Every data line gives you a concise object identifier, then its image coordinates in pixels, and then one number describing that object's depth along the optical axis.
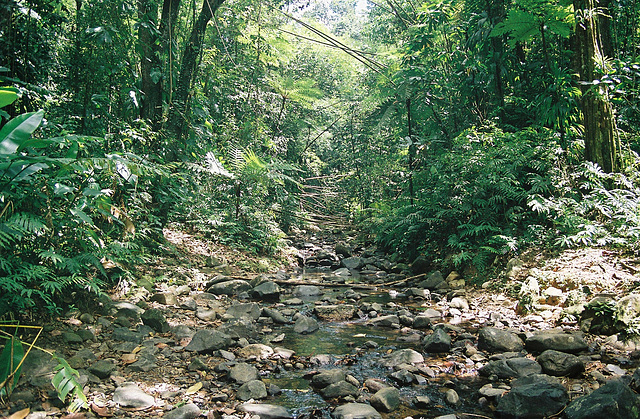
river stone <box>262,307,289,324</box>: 4.58
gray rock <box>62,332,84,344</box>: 2.82
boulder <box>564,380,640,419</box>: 2.04
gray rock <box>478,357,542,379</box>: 2.96
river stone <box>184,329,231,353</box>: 3.39
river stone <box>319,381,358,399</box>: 2.80
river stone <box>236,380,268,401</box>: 2.68
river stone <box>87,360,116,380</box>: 2.60
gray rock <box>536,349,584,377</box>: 2.84
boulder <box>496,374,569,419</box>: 2.40
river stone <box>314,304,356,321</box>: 4.88
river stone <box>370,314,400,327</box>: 4.52
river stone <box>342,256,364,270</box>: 8.62
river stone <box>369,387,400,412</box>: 2.63
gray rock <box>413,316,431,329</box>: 4.40
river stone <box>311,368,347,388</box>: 2.95
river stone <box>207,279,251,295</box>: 5.39
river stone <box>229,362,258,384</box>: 2.91
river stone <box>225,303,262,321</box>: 4.53
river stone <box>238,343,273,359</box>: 3.45
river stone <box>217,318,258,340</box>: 3.85
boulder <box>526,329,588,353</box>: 3.17
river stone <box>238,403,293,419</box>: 2.45
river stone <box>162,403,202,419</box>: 2.29
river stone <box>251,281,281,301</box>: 5.52
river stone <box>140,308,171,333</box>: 3.64
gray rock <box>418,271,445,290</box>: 6.05
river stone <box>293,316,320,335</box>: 4.29
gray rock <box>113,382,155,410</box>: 2.38
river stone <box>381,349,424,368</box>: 3.37
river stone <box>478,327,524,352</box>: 3.44
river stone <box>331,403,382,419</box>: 2.44
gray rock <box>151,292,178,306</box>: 4.33
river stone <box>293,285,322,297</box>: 6.07
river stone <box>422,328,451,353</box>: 3.59
